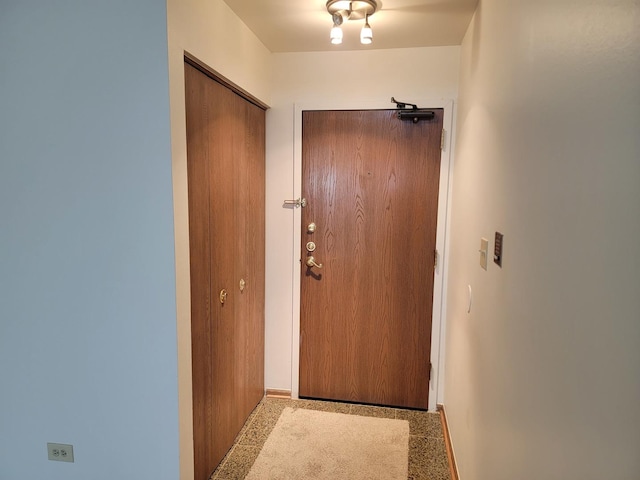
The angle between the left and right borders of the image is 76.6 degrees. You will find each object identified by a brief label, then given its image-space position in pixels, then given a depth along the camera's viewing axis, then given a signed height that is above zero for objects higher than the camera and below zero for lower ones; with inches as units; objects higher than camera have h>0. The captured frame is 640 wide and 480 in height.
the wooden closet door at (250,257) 91.5 -15.6
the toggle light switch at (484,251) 59.8 -8.2
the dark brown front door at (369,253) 101.6 -15.2
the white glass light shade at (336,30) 76.4 +30.9
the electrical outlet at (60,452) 67.3 -43.5
